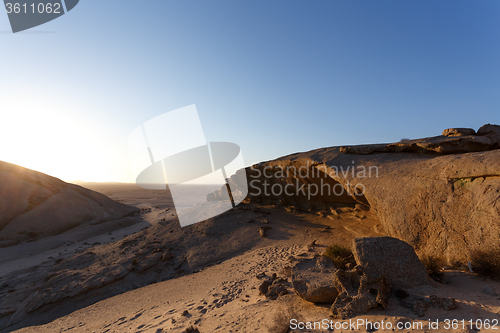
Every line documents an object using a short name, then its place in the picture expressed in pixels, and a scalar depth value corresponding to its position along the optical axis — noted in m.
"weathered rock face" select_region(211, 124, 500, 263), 4.93
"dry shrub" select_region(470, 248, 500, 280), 4.18
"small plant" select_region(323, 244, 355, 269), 6.33
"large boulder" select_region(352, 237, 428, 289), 3.92
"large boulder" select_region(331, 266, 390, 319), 3.49
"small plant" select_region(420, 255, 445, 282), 4.44
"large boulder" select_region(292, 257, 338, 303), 4.14
